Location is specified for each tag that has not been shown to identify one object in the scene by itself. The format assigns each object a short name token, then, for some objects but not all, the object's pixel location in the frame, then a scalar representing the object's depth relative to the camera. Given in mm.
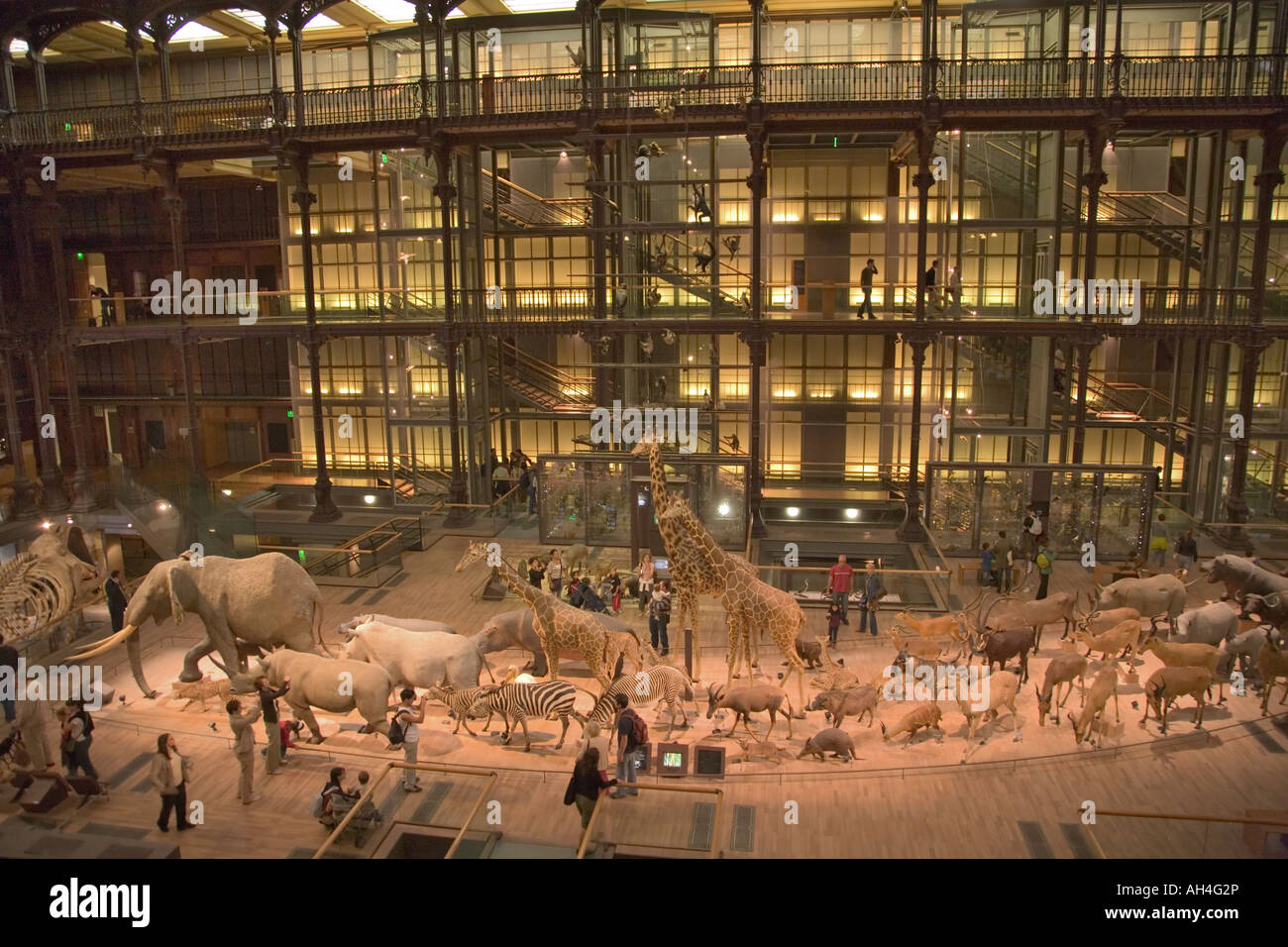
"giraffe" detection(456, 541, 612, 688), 14398
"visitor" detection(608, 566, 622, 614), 19078
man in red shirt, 17672
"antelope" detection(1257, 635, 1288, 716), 14195
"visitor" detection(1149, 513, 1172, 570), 21062
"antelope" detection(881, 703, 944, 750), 13470
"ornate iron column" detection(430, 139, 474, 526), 23875
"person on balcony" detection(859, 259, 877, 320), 22953
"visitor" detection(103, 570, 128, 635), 17686
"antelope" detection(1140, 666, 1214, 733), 13766
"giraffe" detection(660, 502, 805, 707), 14766
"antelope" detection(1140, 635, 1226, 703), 14164
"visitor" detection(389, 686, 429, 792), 12773
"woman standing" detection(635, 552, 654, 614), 17719
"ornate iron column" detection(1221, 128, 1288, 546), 21656
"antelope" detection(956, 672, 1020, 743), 13656
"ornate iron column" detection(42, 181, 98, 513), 25969
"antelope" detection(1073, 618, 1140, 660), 15328
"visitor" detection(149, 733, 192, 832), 11930
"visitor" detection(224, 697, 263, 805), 12195
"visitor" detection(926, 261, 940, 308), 23070
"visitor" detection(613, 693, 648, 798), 12258
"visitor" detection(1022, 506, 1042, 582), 20969
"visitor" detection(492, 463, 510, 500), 26953
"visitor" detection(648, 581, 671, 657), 16656
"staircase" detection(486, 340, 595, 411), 28188
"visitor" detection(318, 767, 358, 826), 11719
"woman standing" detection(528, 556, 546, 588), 19202
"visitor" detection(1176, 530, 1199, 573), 20686
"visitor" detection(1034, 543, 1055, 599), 18844
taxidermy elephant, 15461
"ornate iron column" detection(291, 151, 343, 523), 24453
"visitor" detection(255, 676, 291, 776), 13070
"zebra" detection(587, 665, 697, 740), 13812
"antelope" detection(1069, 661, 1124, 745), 13312
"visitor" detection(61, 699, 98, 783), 12586
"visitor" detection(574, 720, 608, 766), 11850
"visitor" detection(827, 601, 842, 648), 17125
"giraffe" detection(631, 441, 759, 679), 15062
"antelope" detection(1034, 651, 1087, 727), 14070
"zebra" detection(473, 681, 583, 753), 13516
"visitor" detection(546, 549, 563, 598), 19219
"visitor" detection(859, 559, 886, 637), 17625
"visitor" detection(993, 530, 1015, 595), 19812
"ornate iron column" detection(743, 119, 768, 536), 21922
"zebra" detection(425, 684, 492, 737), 13883
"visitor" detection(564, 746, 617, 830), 11422
